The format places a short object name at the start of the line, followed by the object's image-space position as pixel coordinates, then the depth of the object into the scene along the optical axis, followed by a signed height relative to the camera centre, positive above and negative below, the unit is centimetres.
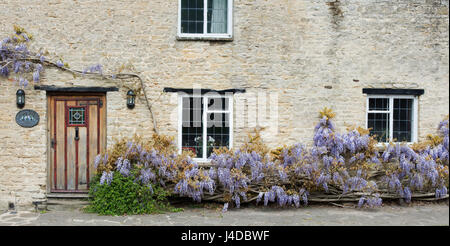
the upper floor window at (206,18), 768 +237
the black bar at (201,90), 750 +65
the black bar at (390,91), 782 +70
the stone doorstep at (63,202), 721 -187
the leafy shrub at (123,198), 668 -164
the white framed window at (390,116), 799 +11
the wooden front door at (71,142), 736 -55
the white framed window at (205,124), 767 -12
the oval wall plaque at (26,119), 719 -4
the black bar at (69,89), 722 +64
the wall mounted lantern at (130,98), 734 +45
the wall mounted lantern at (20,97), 712 +44
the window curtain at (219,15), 782 +248
